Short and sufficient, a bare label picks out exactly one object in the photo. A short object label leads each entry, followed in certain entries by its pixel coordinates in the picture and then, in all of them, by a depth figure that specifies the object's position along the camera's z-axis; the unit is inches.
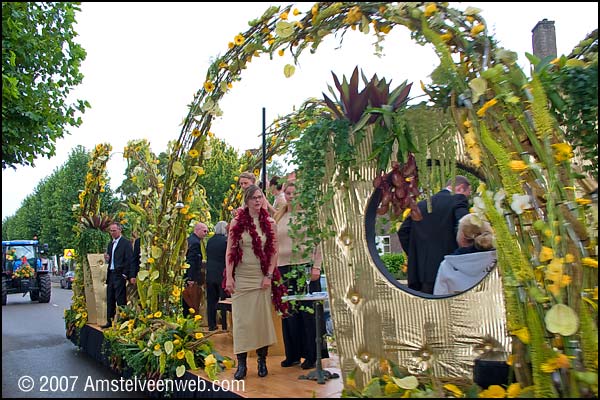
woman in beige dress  175.8
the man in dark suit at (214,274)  271.7
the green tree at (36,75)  333.1
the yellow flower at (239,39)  177.8
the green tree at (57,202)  1385.3
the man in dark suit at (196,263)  306.7
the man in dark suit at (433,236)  167.5
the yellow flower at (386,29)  135.3
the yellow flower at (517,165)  102.5
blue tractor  730.2
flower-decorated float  99.3
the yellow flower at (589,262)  95.7
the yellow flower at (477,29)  113.7
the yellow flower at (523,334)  100.7
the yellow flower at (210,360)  173.6
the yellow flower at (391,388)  122.8
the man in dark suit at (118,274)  288.0
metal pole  270.9
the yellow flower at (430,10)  116.7
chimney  770.2
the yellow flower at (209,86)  194.7
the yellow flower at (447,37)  116.6
